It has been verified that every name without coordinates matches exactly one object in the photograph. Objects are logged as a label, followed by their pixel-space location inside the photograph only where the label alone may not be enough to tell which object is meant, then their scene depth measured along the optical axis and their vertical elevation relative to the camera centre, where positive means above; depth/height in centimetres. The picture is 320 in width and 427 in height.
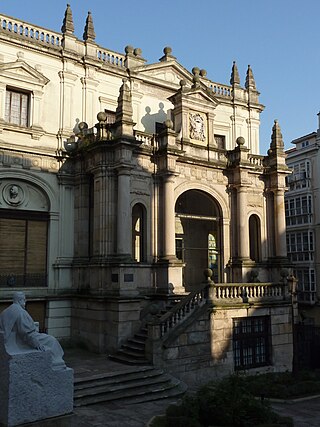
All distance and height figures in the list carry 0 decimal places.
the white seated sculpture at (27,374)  901 -194
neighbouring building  3681 +481
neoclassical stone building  1783 +329
